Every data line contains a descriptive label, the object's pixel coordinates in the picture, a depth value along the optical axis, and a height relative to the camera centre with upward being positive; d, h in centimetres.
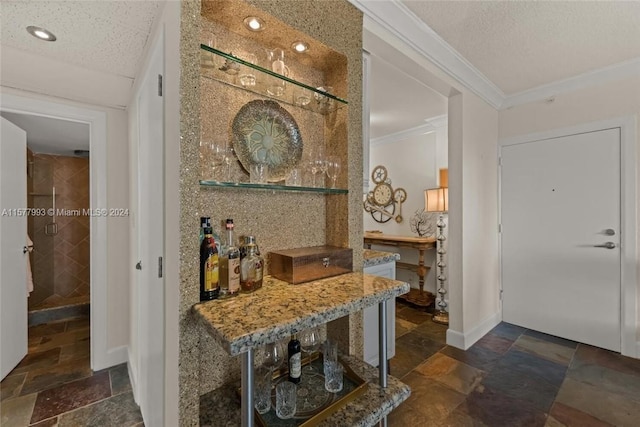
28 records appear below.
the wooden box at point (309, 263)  101 -21
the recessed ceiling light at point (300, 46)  117 +73
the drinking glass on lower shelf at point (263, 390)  88 -61
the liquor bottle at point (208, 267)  85 -18
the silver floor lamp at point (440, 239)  299 -35
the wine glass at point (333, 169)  126 +20
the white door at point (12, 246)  198 -26
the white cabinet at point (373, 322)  167 -71
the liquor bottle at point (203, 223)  87 -4
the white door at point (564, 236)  243 -26
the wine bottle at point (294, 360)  98 -55
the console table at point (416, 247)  336 -47
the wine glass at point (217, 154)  97 +21
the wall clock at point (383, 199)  411 +19
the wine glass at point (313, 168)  124 +20
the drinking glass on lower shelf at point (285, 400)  87 -63
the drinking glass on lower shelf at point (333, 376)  99 -63
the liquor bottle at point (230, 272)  89 -20
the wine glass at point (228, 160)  101 +20
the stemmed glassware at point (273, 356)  103 -57
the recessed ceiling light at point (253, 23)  103 +74
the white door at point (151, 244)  102 -14
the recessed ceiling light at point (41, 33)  123 +85
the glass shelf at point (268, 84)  99 +53
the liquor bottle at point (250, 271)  94 -21
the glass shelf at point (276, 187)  87 +9
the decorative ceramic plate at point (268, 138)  106 +31
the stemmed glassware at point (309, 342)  111 -55
